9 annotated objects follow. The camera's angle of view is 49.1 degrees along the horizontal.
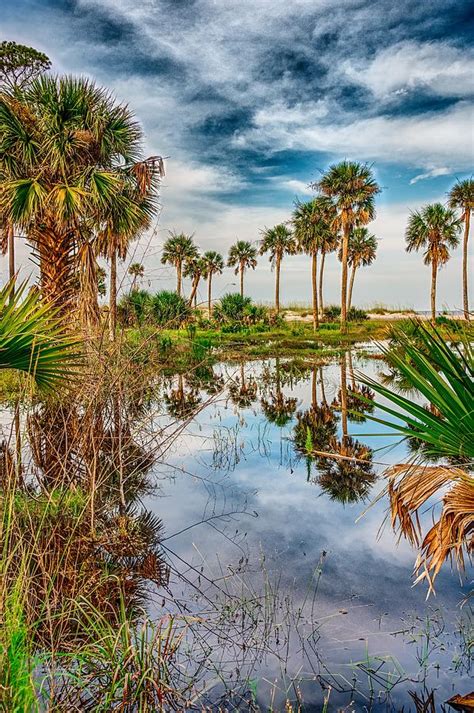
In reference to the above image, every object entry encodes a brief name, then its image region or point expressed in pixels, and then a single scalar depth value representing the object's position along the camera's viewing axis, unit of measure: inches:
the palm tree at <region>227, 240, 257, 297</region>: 2637.8
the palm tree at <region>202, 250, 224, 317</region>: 2608.3
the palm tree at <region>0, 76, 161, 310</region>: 511.5
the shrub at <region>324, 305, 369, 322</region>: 2075.9
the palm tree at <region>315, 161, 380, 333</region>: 1740.9
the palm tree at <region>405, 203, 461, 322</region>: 2032.5
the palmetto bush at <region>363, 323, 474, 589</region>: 119.4
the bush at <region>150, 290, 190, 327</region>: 1206.8
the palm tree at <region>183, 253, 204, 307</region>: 2305.6
